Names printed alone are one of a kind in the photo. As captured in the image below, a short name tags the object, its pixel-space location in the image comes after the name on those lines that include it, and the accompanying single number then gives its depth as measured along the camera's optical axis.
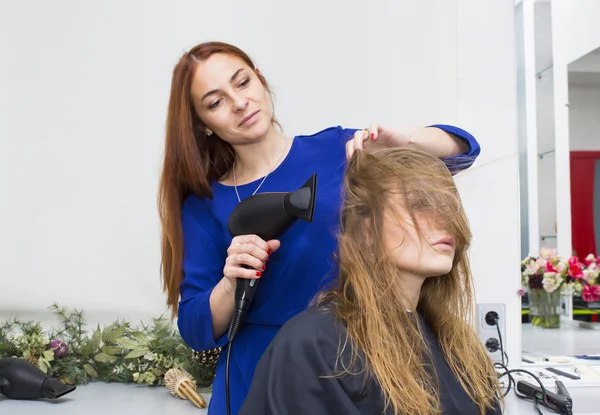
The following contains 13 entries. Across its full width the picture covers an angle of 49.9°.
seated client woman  1.01
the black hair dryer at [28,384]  1.90
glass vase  2.31
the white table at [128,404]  1.78
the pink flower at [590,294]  2.41
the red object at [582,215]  2.42
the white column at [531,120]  2.30
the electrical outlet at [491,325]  2.13
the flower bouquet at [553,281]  2.30
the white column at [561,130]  2.40
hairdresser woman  1.35
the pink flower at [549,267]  2.33
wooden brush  1.91
